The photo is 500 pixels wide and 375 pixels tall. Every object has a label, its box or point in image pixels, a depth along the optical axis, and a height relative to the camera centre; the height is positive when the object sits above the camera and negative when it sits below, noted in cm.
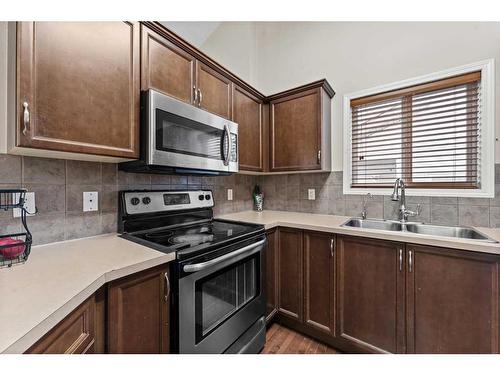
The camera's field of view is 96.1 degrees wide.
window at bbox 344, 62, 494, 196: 159 +41
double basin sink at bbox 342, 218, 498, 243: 151 -30
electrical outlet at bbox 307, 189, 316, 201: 226 -6
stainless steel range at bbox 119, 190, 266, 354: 107 -43
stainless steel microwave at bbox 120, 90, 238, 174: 123 +31
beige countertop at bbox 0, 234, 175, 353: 51 -30
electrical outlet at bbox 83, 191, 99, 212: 129 -7
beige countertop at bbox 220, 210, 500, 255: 116 -28
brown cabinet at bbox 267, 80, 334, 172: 199 +56
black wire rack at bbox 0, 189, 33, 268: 88 -22
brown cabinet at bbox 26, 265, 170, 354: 67 -47
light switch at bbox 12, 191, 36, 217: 106 -8
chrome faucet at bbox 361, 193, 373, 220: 198 -12
